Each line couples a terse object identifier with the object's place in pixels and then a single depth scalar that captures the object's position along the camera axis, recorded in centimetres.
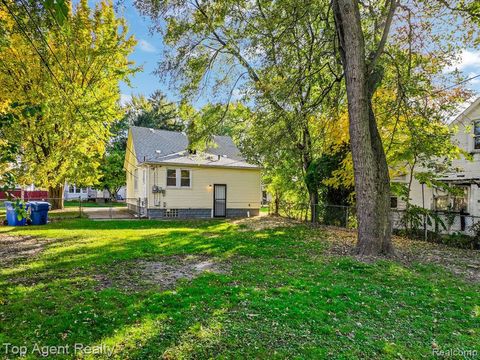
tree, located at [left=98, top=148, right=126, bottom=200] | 3072
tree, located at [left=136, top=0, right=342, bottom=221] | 998
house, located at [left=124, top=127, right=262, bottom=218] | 1791
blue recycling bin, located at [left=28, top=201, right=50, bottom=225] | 1344
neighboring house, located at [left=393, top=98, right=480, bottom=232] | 1345
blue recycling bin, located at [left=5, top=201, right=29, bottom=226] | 1313
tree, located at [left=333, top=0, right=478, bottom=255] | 775
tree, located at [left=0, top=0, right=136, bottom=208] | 1270
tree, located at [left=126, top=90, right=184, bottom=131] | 3831
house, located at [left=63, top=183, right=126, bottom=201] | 3453
